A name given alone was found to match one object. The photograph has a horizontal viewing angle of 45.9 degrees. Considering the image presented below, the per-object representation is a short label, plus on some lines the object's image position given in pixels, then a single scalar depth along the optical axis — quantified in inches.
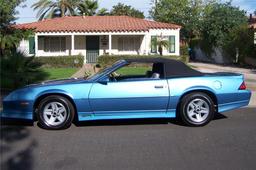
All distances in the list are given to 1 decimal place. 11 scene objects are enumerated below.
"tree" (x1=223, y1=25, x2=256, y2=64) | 782.5
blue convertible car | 215.4
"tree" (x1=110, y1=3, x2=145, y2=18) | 1580.4
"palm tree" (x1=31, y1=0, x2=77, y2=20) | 1327.4
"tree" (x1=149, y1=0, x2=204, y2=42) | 1320.9
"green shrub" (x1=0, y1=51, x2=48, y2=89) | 389.8
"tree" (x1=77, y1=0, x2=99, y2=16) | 1362.9
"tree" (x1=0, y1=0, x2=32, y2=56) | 591.7
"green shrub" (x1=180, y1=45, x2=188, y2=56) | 1021.8
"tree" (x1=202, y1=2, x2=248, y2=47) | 995.9
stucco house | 861.7
